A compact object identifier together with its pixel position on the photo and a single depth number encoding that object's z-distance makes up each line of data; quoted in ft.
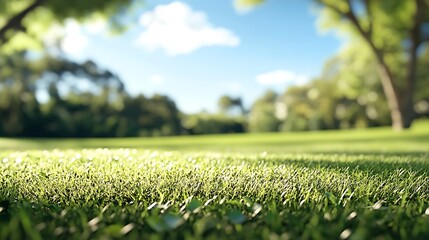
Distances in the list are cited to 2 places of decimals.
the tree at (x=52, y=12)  48.88
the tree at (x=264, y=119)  122.72
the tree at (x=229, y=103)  144.36
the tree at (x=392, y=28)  61.11
